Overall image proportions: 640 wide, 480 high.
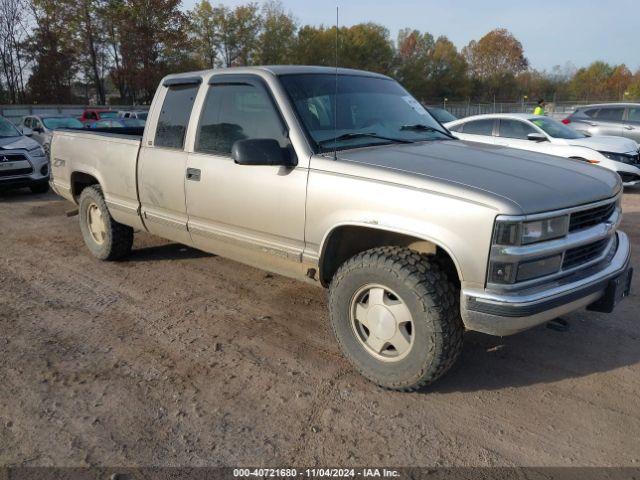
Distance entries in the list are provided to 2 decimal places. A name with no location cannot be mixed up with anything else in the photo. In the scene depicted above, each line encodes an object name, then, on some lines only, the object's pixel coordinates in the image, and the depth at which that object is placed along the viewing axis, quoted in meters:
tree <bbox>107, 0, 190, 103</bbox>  42.56
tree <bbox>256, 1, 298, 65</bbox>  54.34
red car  21.47
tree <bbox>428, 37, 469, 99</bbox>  67.56
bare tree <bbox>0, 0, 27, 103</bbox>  41.00
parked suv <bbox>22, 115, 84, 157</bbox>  15.77
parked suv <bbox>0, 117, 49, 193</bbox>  9.72
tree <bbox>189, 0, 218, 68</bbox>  51.06
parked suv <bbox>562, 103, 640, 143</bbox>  13.71
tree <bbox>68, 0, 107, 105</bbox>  41.84
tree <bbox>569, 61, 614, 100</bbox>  50.06
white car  9.83
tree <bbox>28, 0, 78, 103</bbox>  41.19
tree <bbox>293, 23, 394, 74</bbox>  57.41
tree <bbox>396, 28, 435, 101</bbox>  64.75
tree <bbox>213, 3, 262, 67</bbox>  52.41
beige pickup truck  2.85
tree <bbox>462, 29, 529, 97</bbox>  73.75
